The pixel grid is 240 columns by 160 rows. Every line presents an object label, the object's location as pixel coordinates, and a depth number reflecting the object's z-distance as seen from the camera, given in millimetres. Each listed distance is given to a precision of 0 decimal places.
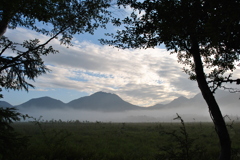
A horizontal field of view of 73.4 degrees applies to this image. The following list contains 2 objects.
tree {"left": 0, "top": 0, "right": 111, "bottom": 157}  4891
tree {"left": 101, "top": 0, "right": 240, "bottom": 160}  2908
